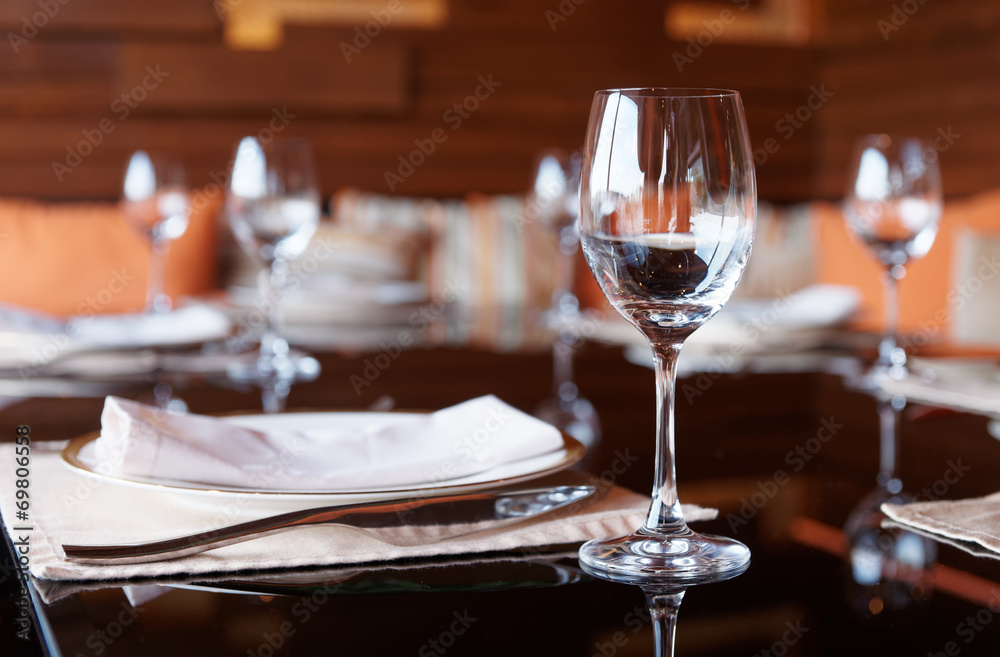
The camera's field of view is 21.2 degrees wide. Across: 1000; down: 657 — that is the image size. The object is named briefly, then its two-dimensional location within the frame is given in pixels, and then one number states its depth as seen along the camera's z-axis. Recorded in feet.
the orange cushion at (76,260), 17.62
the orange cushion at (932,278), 17.87
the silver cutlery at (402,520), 3.54
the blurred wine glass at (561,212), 8.36
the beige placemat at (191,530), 3.53
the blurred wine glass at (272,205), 6.11
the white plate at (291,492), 3.63
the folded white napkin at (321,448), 3.72
